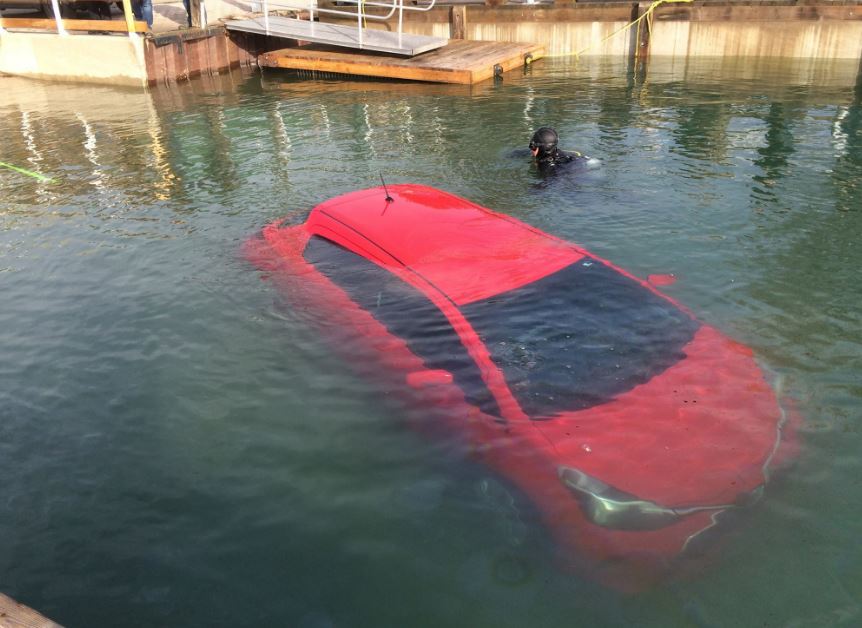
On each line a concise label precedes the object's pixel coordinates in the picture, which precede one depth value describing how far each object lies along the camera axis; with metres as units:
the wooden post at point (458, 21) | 21.08
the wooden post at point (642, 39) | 19.81
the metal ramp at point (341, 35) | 18.36
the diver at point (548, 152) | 9.85
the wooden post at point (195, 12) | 19.09
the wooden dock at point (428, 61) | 17.16
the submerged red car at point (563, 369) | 3.60
